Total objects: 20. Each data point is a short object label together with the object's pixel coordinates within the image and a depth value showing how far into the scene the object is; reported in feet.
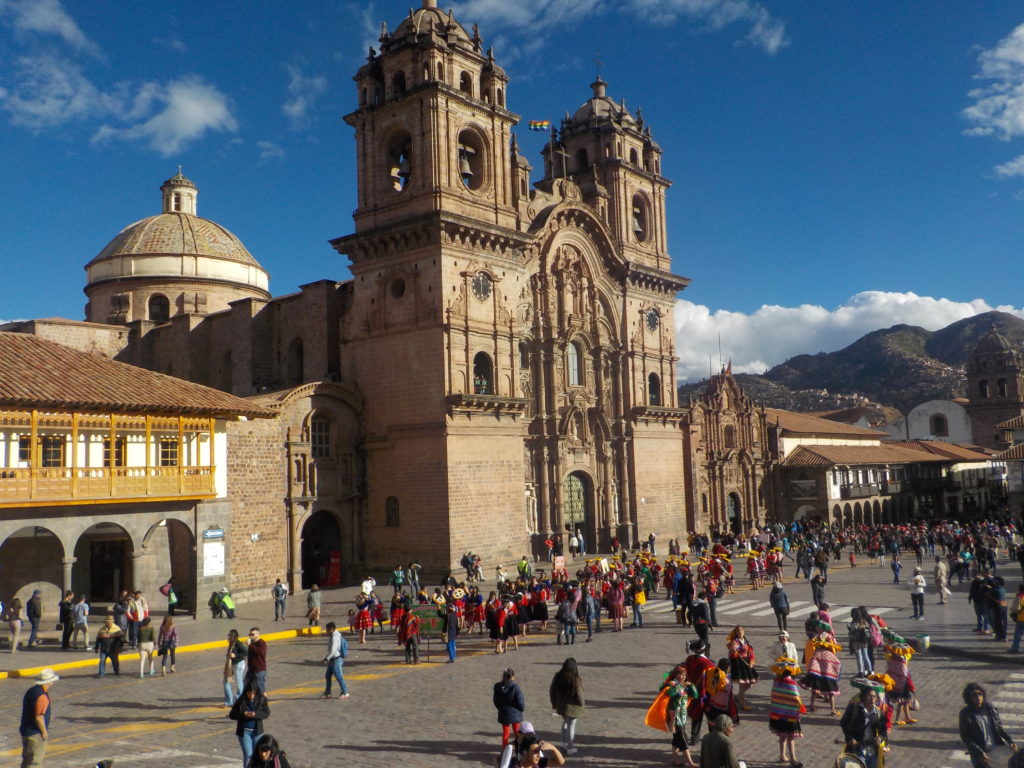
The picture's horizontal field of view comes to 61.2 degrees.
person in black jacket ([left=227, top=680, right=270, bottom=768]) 37.96
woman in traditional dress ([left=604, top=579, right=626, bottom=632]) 78.84
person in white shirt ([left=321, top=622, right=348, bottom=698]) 53.47
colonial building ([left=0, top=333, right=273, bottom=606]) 79.41
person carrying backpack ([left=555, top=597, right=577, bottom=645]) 72.08
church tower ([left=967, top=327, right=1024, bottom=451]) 281.54
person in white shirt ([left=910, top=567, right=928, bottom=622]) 77.25
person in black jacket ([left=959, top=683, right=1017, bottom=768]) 33.22
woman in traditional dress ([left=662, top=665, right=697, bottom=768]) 38.81
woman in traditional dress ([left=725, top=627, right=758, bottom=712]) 46.60
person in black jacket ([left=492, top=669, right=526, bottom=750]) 38.91
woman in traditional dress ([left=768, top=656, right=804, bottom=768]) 38.22
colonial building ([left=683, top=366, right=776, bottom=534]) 170.60
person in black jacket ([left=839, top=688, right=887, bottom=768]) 33.32
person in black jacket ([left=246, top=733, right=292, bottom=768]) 29.96
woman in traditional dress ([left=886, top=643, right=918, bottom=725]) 44.60
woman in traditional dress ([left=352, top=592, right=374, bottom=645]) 77.46
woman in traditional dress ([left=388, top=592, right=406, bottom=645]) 76.51
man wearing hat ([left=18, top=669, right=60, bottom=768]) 36.81
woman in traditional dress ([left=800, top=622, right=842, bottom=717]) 46.29
